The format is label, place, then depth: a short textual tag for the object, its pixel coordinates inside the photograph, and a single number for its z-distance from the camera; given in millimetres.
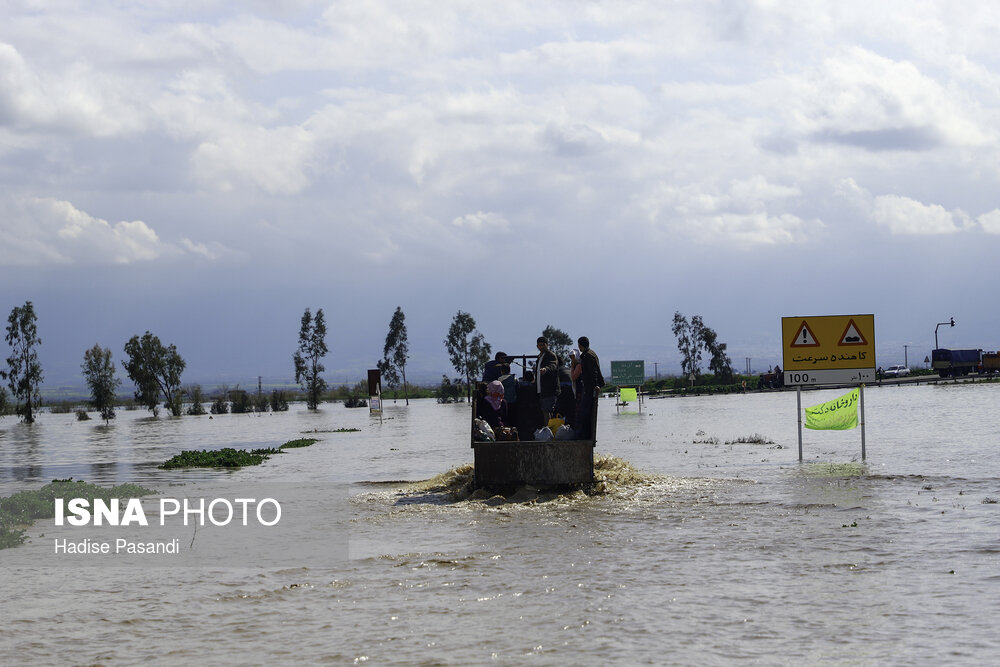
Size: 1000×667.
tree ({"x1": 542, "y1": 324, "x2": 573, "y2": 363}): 130125
